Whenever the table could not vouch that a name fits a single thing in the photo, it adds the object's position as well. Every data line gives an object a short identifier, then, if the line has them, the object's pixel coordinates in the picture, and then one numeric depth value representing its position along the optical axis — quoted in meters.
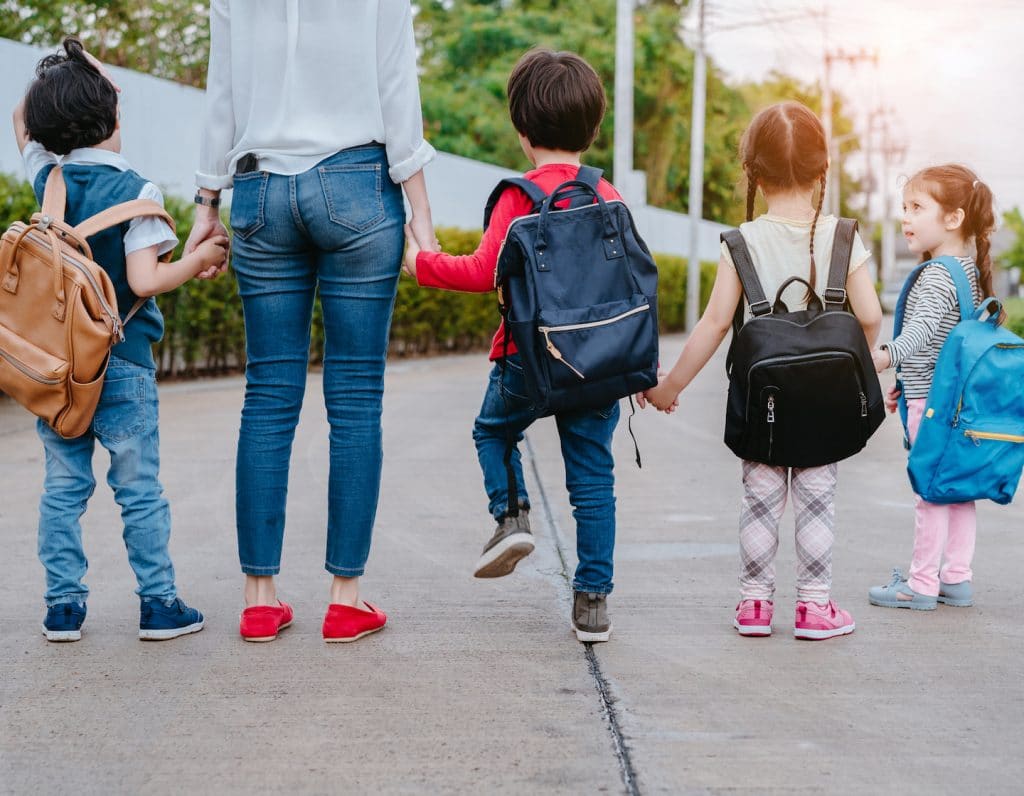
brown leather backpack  3.25
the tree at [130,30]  13.52
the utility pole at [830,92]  47.19
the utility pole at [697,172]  26.86
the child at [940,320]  3.89
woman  3.23
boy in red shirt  3.29
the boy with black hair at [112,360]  3.38
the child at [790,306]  3.48
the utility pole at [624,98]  18.52
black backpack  3.38
